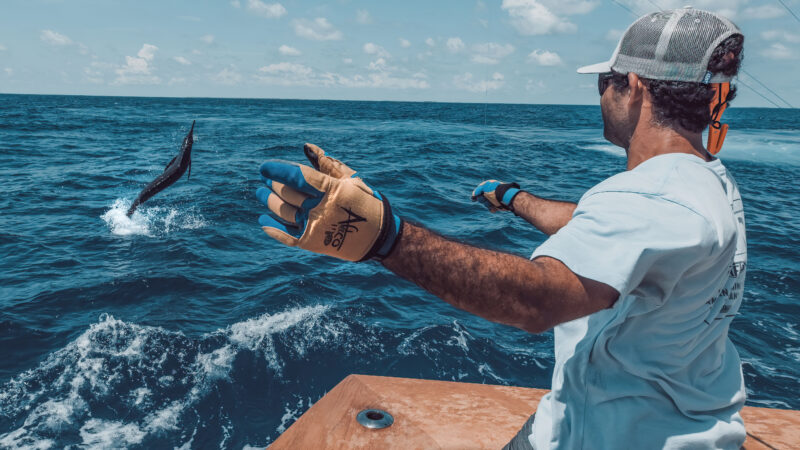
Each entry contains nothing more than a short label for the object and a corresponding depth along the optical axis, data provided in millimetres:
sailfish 6531
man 1042
